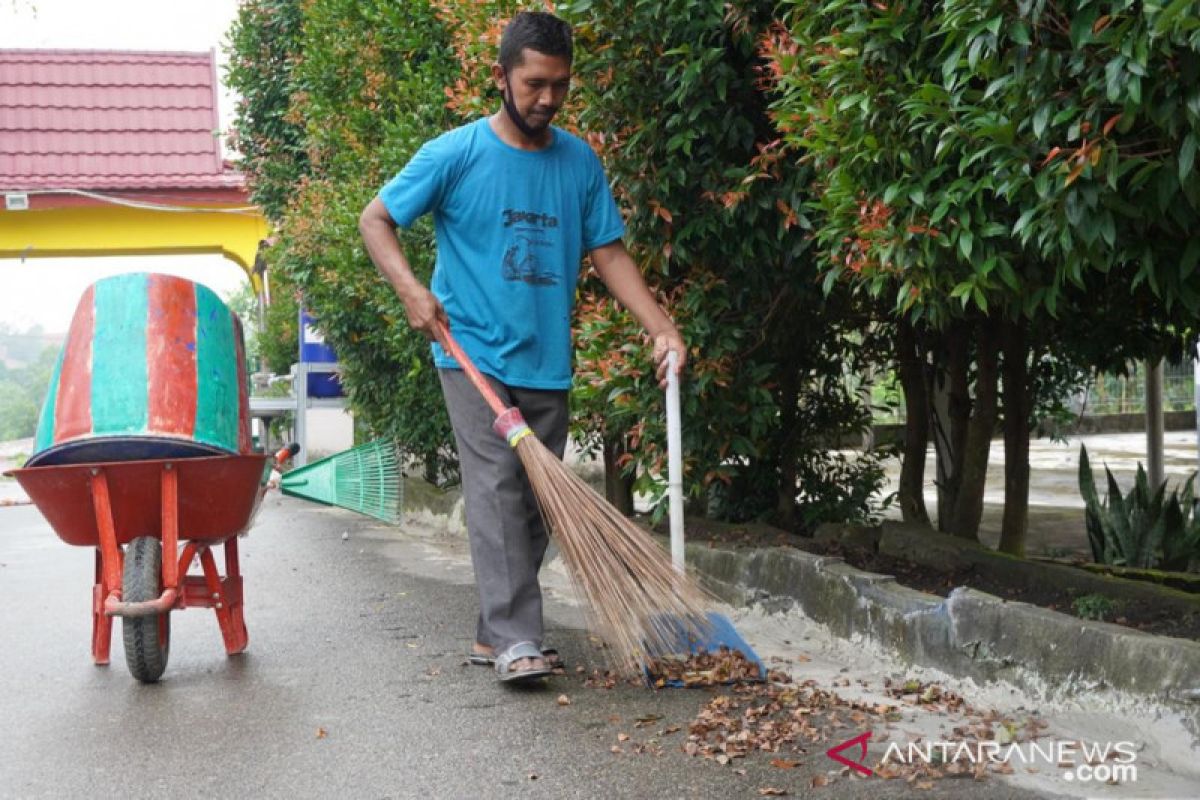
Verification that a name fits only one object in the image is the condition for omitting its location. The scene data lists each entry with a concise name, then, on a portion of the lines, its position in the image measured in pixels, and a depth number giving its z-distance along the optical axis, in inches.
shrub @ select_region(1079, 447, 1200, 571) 265.1
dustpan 186.5
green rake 390.6
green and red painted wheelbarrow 197.8
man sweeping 187.9
